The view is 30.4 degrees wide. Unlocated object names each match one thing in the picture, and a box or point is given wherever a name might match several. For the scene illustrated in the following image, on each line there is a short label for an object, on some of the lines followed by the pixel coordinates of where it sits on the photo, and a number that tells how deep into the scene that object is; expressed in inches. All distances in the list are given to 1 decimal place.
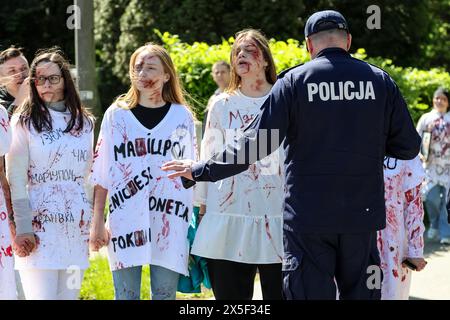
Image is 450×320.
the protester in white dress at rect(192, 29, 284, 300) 192.4
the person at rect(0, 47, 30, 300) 209.6
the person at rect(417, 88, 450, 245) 410.6
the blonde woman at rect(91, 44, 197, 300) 189.9
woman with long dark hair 188.1
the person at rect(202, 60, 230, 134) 362.6
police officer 153.8
